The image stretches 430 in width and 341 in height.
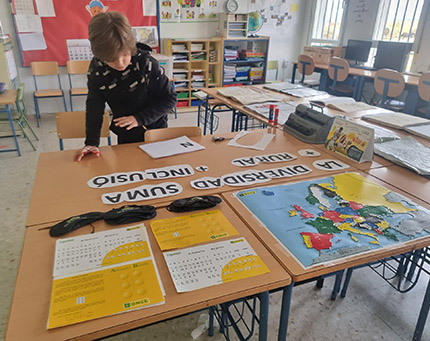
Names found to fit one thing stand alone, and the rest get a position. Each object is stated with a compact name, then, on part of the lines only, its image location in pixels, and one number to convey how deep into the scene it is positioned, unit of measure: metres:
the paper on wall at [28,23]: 4.39
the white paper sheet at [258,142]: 1.83
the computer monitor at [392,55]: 4.68
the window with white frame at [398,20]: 4.69
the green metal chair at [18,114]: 3.37
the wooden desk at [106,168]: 1.21
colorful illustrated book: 1.61
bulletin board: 4.43
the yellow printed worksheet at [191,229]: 1.02
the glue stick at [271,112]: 2.22
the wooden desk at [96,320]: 0.72
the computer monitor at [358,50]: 5.16
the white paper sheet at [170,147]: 1.69
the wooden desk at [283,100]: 2.44
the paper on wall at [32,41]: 4.49
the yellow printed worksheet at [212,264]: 0.87
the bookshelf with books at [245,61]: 5.54
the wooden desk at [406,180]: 1.37
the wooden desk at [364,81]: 3.97
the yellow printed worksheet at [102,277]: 0.77
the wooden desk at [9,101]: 3.13
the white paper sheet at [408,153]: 1.58
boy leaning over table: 1.65
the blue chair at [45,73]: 4.47
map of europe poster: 1.02
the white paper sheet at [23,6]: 4.32
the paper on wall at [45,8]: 4.42
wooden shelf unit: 5.14
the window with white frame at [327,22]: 5.78
